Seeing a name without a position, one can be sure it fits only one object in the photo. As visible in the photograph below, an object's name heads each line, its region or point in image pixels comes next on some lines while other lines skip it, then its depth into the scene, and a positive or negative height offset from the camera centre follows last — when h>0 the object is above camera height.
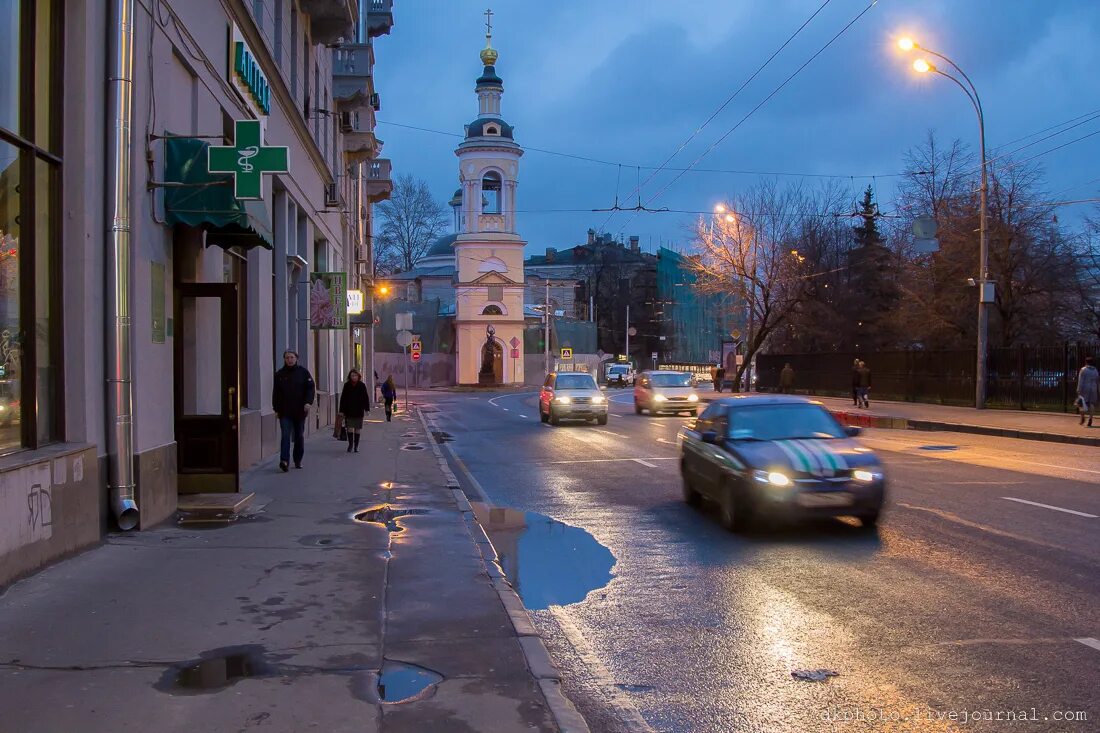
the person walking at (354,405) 18.62 -0.88
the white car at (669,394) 31.94 -1.16
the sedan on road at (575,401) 27.97 -1.22
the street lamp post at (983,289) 27.95 +2.07
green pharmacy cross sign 9.76 +2.07
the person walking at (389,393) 29.80 -1.03
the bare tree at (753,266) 49.75 +4.85
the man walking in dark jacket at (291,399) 14.68 -0.60
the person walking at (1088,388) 23.28 -0.72
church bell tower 71.25 +7.82
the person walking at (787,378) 47.28 -0.94
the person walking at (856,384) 35.19 -0.92
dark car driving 9.35 -1.07
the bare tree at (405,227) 76.56 +11.07
